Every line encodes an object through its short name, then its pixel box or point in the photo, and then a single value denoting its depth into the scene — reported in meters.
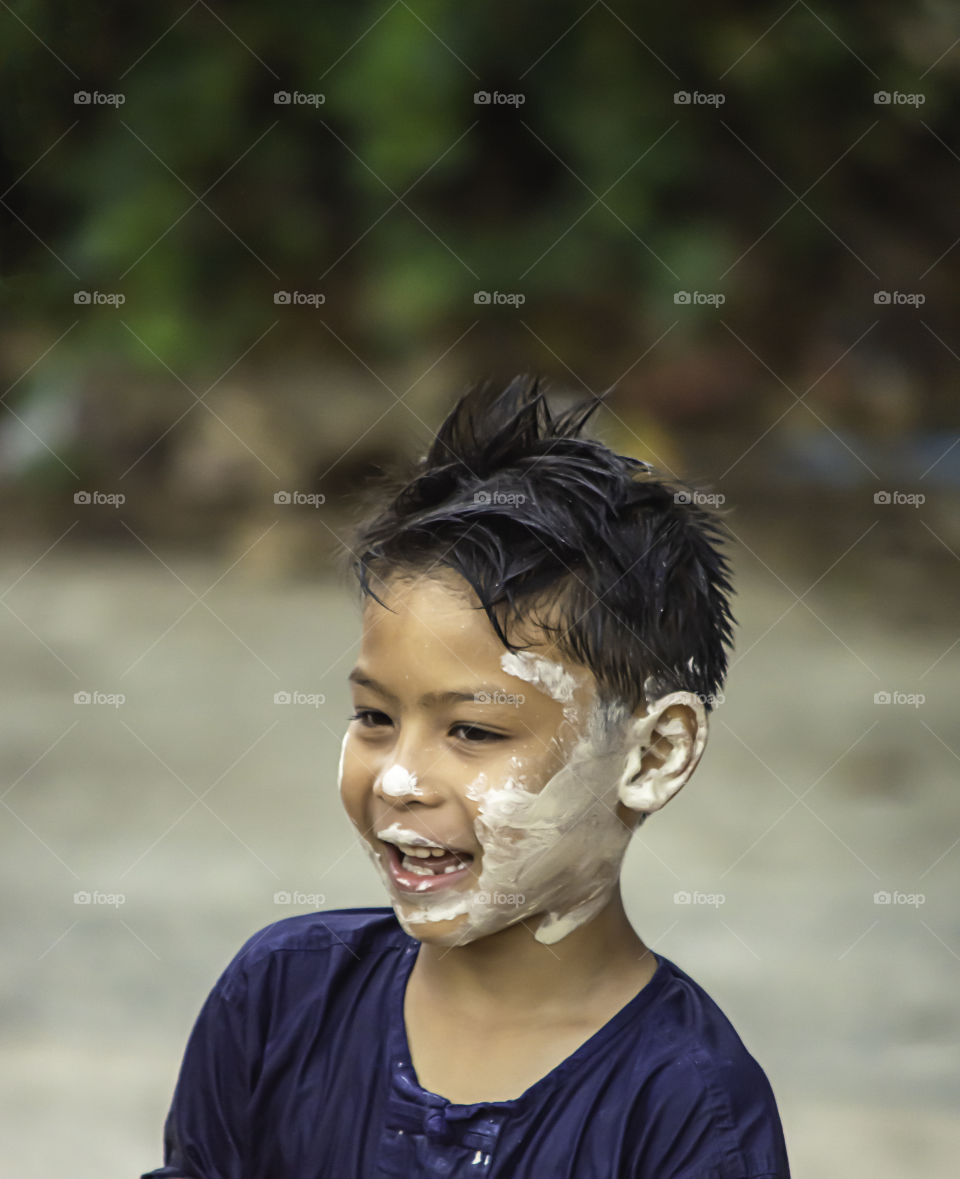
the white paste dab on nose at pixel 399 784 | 1.76
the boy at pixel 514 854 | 1.76
